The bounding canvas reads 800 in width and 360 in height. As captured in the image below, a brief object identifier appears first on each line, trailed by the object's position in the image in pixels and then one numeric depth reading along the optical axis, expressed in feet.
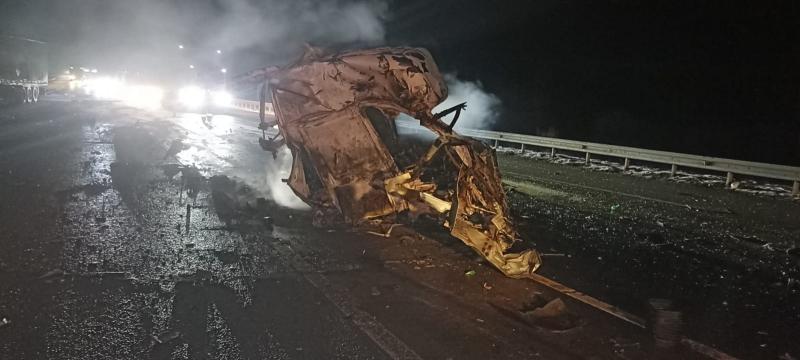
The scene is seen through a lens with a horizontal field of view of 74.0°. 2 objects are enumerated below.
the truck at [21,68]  80.48
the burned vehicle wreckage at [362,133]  19.81
